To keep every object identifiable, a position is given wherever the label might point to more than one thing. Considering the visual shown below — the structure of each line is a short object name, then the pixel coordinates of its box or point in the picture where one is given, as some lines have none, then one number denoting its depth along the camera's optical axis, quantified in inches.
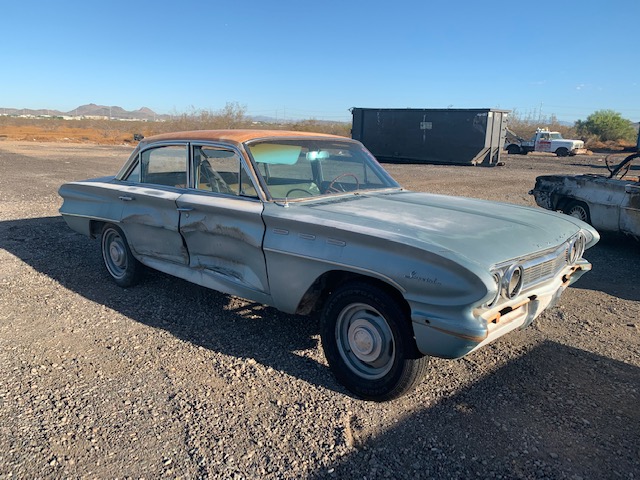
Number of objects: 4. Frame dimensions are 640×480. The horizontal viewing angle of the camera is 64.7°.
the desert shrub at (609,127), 1758.1
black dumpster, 889.5
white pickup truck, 1252.8
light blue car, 110.6
